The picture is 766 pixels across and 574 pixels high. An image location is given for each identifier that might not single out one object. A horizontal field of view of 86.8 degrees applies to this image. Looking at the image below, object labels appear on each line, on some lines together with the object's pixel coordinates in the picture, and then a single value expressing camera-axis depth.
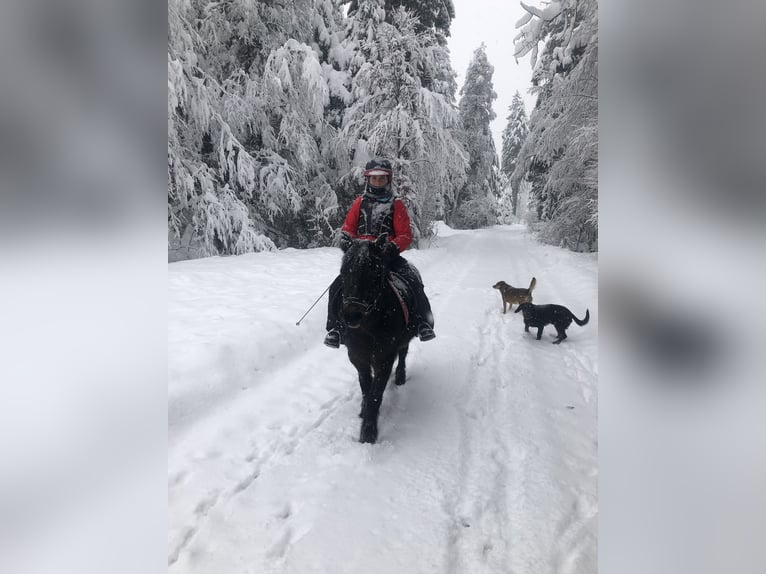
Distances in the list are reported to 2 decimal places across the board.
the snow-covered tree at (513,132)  28.81
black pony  3.08
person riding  4.11
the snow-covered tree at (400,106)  13.30
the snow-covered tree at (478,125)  24.27
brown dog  7.48
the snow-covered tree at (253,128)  9.51
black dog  5.96
